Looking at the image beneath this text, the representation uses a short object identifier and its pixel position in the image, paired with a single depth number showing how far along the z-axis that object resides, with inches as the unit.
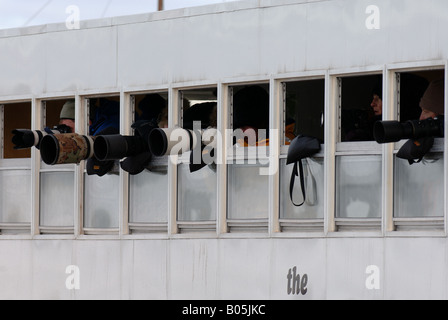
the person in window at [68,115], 729.0
